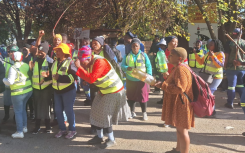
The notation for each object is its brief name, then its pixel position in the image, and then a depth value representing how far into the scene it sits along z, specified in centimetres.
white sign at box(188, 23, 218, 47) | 1220
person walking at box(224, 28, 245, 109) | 607
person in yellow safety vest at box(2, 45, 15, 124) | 528
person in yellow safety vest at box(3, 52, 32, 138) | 435
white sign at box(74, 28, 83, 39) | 955
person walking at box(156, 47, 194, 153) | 304
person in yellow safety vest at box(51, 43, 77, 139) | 423
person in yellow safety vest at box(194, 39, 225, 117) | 550
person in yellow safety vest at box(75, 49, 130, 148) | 362
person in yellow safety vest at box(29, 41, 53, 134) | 453
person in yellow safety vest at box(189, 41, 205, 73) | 799
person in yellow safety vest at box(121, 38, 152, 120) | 525
